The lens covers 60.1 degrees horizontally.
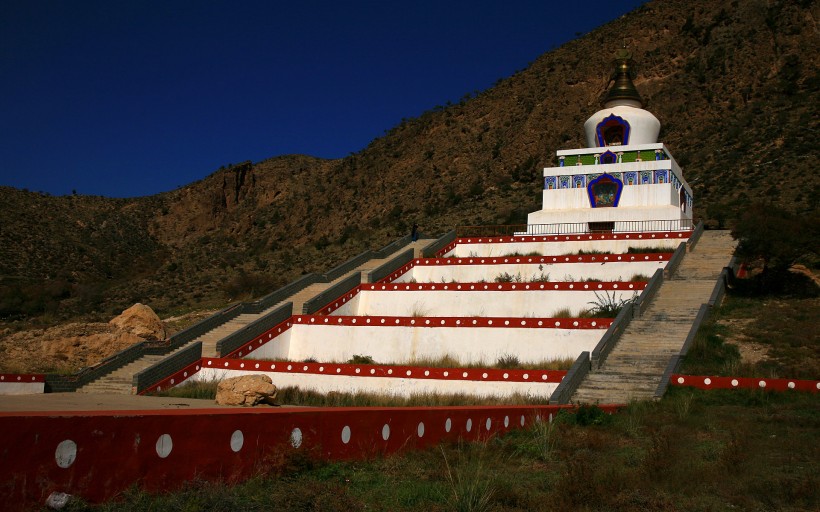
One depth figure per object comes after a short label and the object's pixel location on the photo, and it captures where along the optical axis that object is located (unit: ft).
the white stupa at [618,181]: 90.43
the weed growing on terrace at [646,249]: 79.80
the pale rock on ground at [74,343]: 57.62
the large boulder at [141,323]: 63.16
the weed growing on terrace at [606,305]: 60.08
